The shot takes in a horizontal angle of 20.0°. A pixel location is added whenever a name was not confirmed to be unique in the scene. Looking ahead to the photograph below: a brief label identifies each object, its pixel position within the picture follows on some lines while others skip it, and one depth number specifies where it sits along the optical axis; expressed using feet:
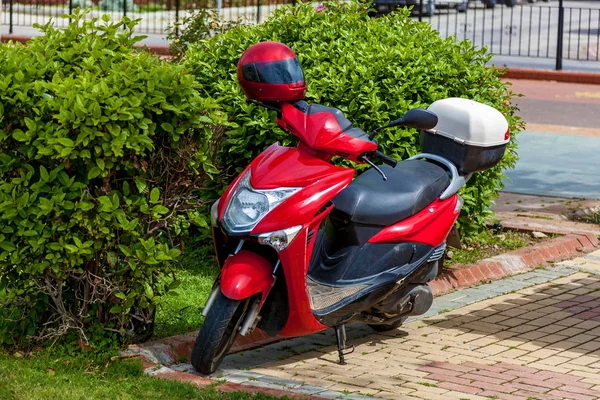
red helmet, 27.08
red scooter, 26.68
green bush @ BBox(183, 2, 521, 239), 35.99
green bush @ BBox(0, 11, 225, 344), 27.15
